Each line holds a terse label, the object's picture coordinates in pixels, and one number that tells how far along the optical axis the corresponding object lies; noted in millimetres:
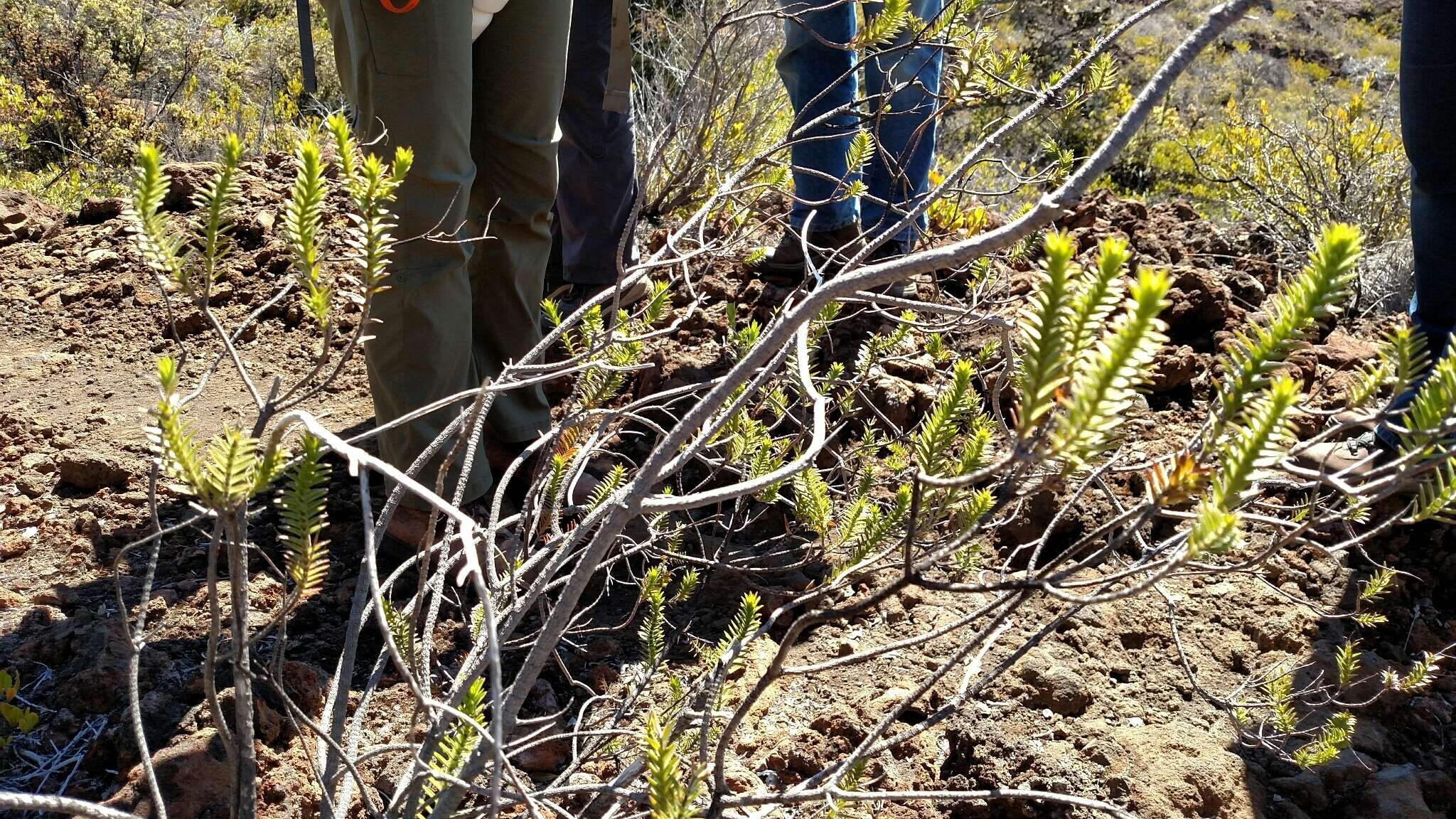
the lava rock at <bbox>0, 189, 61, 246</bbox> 3533
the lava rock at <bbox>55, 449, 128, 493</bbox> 2371
